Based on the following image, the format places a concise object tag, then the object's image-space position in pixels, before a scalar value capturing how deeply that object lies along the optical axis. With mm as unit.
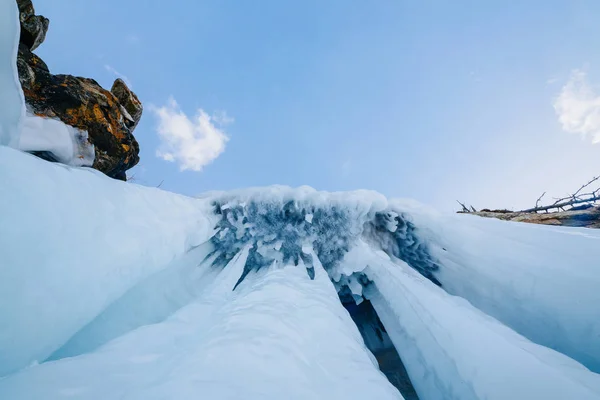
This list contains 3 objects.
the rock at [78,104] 3270
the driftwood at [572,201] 3757
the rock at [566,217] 3113
